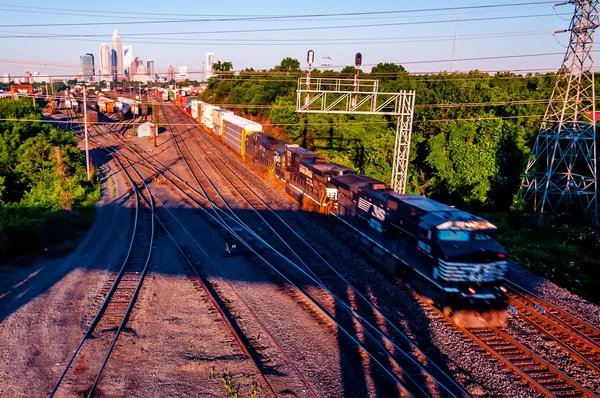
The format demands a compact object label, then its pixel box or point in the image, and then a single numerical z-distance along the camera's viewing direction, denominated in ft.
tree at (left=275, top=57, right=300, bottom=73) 271.26
